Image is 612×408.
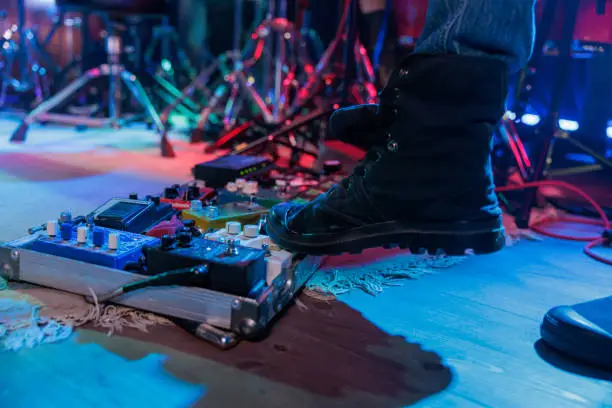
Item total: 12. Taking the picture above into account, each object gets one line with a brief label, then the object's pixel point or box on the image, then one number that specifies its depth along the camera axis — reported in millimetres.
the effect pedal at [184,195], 1259
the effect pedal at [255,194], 1271
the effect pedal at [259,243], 858
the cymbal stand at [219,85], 3084
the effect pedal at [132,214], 1034
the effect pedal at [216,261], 785
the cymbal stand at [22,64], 4215
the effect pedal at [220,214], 1092
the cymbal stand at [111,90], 2834
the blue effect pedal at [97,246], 875
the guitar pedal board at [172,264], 786
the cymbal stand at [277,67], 2691
